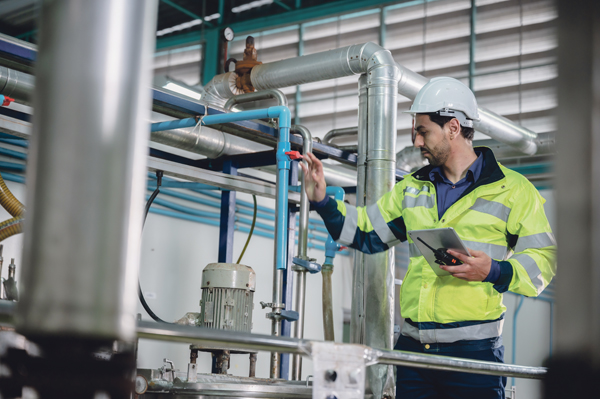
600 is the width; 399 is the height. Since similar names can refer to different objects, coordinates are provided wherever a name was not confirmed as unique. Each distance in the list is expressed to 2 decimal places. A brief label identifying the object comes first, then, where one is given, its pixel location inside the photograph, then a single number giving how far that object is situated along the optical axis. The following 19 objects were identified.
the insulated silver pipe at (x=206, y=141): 3.68
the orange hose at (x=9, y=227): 3.54
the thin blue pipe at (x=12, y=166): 4.08
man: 2.13
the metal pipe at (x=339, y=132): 4.69
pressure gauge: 4.97
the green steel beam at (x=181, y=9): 7.71
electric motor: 3.15
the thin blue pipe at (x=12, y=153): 4.04
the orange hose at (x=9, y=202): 3.47
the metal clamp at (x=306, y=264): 3.26
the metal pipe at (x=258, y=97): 3.64
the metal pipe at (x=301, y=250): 3.24
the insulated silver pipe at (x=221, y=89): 4.81
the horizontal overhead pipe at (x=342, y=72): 3.70
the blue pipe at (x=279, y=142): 2.90
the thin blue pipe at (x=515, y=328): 7.29
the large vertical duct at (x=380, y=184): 2.97
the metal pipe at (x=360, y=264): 3.10
